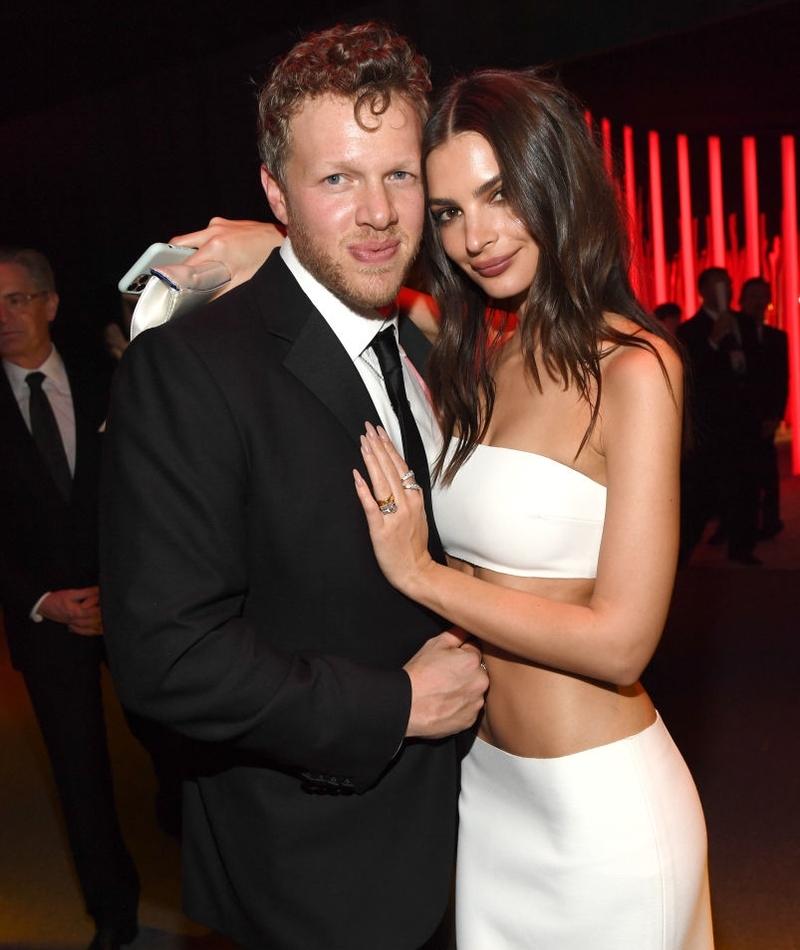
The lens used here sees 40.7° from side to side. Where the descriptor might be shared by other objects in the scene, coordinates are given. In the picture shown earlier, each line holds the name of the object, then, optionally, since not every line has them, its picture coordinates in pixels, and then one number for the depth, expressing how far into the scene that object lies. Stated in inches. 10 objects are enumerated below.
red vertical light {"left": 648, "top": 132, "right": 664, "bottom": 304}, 422.2
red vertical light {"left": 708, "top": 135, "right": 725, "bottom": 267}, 436.5
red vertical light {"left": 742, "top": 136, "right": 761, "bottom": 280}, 422.0
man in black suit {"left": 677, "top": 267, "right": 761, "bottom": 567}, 290.0
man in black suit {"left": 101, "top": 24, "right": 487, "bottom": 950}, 60.8
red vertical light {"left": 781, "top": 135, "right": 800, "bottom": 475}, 399.2
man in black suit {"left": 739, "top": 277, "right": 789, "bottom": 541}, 297.6
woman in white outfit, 70.0
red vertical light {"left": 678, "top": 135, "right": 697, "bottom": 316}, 425.1
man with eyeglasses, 121.7
